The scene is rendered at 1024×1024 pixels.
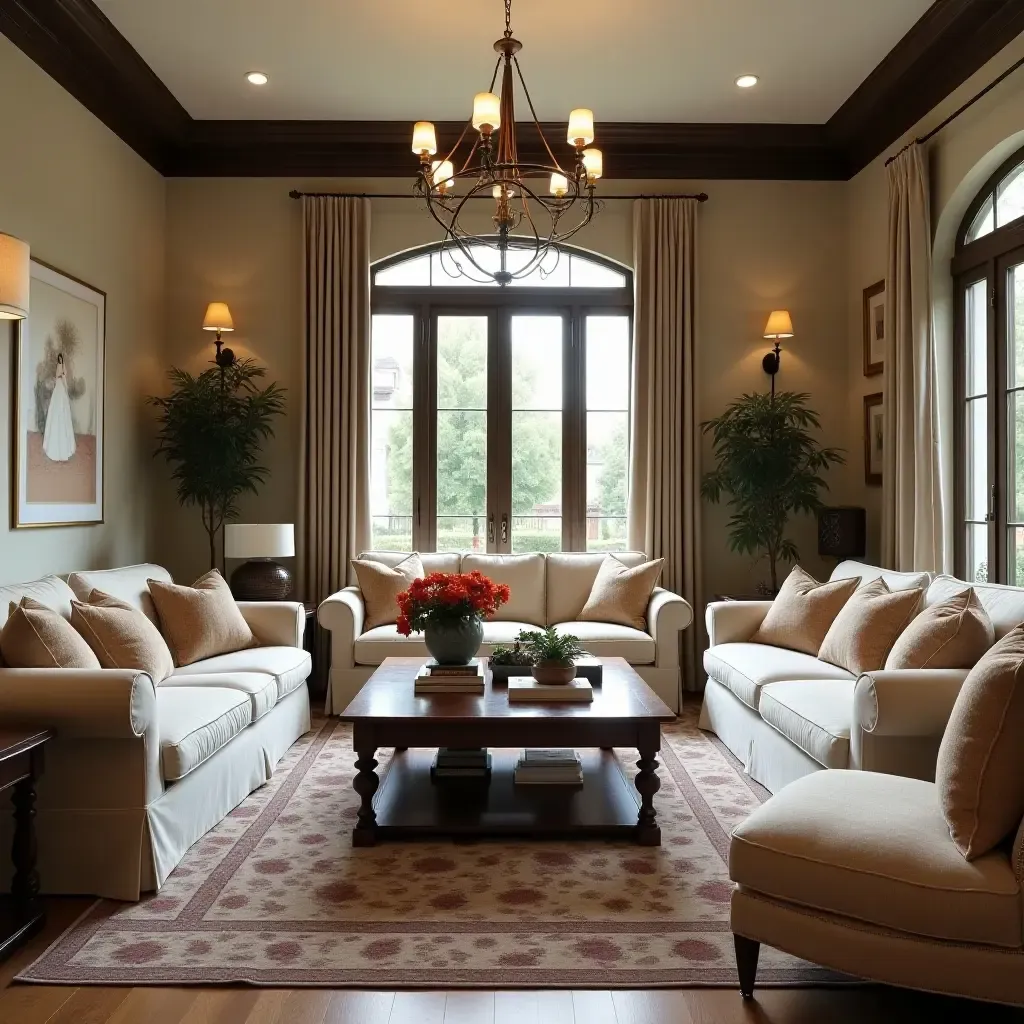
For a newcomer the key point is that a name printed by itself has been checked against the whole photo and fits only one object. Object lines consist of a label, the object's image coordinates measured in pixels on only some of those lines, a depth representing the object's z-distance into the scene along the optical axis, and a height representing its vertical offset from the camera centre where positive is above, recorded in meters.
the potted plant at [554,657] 3.99 -0.53
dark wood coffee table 3.57 -0.80
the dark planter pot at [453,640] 4.21 -0.47
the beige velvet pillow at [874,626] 4.04 -0.40
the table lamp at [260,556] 5.62 -0.12
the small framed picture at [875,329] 6.01 +1.33
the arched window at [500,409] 6.66 +0.89
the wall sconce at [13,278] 3.50 +0.97
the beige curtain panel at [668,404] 6.44 +0.90
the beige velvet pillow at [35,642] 3.29 -0.37
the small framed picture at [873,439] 6.07 +0.62
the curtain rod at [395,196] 6.43 +2.33
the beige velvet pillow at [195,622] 4.61 -0.43
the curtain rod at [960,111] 4.43 +2.20
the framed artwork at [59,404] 4.54 +0.68
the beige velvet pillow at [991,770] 2.24 -0.57
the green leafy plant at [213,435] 5.90 +0.64
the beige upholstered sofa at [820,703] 3.23 -0.68
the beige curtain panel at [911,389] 5.10 +0.82
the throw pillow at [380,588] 5.82 -0.33
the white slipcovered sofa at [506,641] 5.54 -0.63
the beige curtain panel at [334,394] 6.40 +0.97
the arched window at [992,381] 4.70 +0.80
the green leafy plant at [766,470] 6.04 +0.42
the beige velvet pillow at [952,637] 3.45 -0.38
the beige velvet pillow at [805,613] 4.80 -0.41
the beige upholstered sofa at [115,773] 3.01 -0.81
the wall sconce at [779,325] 6.28 +1.40
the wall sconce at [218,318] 6.18 +1.43
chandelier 3.67 +1.59
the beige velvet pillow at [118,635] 3.76 -0.40
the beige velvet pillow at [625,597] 5.88 -0.39
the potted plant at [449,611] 4.18 -0.34
